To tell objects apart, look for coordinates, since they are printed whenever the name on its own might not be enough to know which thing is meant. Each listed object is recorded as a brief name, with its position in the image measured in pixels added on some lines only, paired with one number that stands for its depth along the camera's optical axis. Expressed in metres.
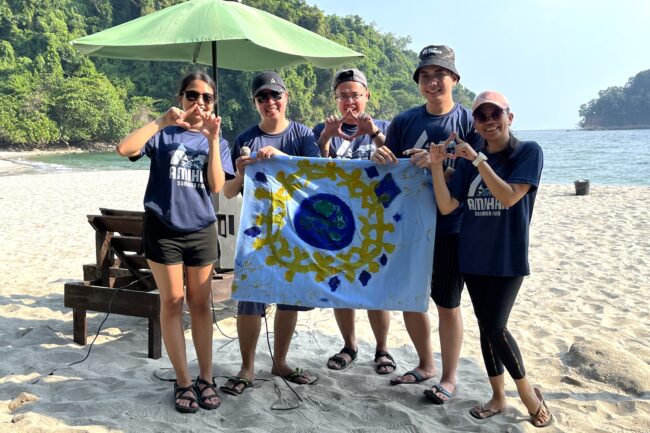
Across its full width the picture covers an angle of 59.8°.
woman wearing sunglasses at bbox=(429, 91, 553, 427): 3.04
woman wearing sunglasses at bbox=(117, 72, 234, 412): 3.38
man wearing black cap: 3.69
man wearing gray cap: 3.86
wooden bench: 4.43
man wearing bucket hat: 3.51
